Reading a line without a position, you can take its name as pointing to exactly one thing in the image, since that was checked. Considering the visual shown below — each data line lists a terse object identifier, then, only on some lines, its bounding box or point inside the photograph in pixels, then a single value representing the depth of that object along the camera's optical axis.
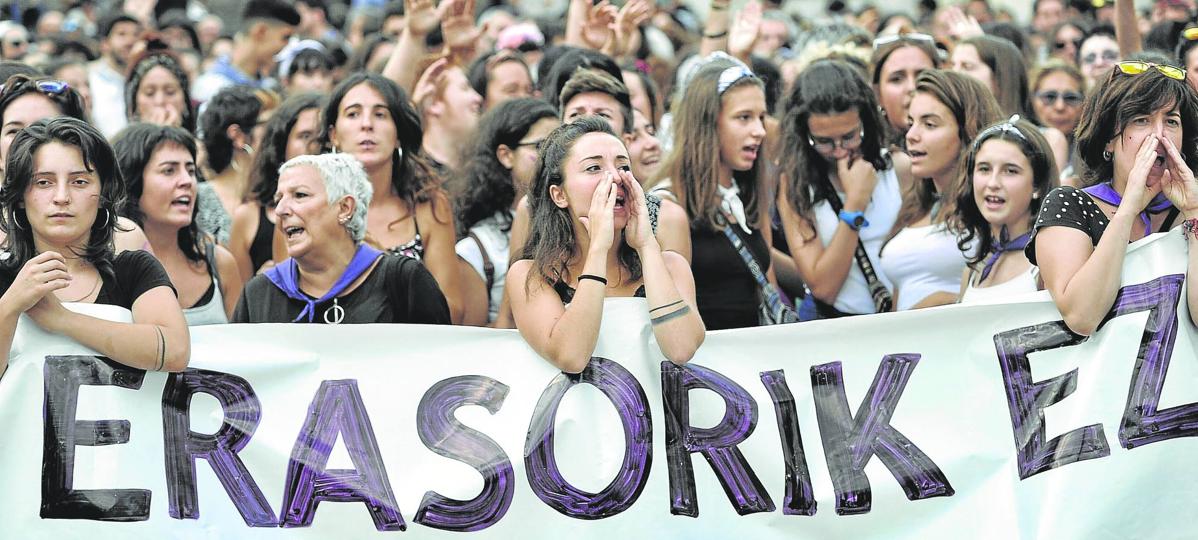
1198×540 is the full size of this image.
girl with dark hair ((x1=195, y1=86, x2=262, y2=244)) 15.17
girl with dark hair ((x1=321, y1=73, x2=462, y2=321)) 12.37
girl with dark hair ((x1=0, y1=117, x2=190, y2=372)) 9.17
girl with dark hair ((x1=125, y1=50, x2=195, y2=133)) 16.11
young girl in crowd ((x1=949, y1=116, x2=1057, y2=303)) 11.16
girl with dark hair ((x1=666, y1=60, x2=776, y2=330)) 11.66
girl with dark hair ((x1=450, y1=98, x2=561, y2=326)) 12.97
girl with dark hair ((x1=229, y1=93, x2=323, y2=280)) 13.11
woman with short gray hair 10.57
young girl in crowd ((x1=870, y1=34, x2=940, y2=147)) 15.09
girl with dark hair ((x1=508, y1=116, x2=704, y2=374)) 9.42
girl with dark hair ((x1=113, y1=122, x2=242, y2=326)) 11.73
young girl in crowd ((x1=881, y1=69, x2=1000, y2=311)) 12.23
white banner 9.32
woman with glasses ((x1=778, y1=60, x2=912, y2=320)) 12.98
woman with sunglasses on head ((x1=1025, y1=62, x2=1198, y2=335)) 9.16
